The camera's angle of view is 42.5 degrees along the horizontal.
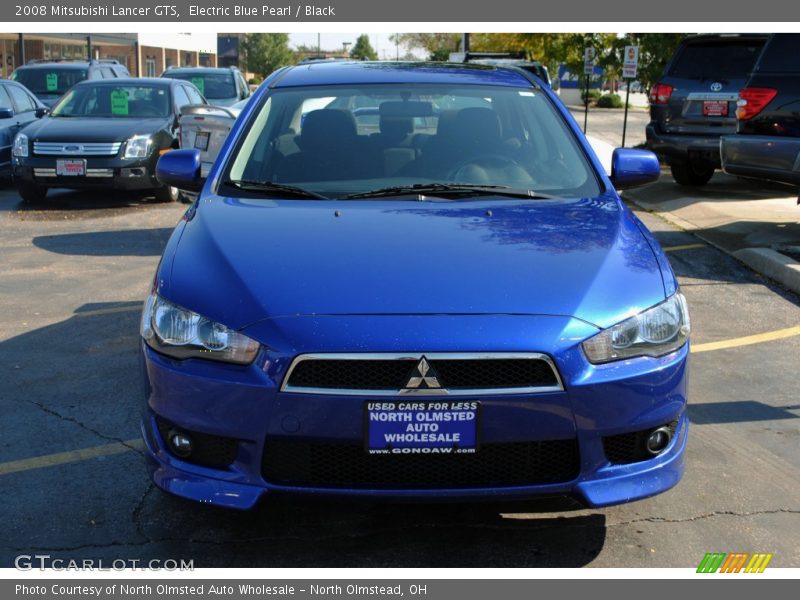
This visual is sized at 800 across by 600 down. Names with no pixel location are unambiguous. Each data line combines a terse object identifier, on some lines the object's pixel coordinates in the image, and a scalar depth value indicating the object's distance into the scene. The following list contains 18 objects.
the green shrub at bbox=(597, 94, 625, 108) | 47.12
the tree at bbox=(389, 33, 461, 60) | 64.94
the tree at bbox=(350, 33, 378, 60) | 112.68
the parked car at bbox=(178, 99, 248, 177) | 11.28
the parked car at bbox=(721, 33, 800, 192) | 8.80
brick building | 48.22
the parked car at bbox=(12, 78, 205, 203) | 12.48
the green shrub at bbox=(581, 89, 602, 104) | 50.69
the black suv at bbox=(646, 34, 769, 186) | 13.38
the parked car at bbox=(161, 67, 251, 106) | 21.98
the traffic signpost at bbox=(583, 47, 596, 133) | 21.81
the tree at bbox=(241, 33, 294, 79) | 94.24
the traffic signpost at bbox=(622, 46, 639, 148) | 17.94
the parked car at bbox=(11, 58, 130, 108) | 20.03
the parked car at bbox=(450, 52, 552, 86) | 16.73
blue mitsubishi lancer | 3.24
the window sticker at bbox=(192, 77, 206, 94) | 21.95
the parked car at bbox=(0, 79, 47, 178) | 14.02
